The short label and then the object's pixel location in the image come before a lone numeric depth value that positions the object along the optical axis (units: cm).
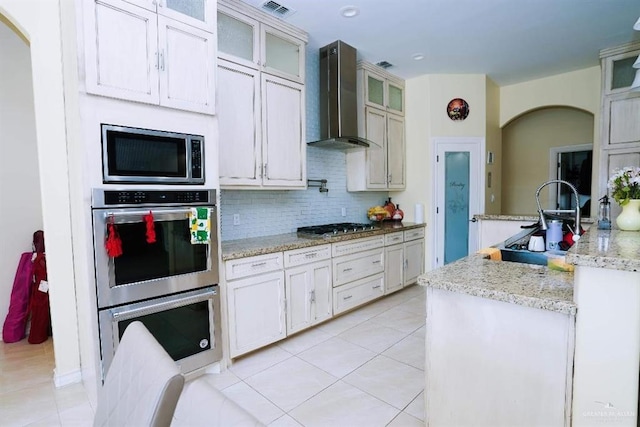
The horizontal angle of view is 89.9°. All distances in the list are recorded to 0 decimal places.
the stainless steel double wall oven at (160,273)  186
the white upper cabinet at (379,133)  408
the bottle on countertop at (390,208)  472
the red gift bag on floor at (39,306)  284
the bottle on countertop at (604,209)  235
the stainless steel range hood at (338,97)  352
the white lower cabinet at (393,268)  394
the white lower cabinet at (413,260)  429
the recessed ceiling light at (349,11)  288
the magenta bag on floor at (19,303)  288
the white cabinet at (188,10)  201
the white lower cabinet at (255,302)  246
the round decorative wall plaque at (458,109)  452
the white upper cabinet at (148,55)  182
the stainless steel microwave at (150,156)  188
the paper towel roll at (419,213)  463
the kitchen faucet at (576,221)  212
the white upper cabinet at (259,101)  266
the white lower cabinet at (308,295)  287
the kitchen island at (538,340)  114
